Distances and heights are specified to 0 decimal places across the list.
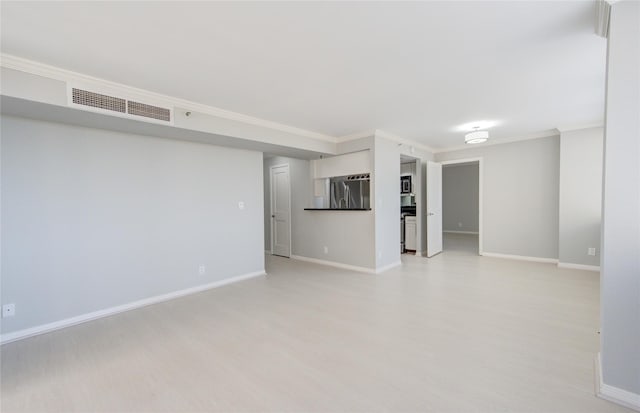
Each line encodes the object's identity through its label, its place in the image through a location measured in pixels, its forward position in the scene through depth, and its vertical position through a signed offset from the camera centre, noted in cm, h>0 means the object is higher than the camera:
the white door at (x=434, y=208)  585 -26
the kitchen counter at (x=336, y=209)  466 -19
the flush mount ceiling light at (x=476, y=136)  436 +94
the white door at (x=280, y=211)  606 -26
